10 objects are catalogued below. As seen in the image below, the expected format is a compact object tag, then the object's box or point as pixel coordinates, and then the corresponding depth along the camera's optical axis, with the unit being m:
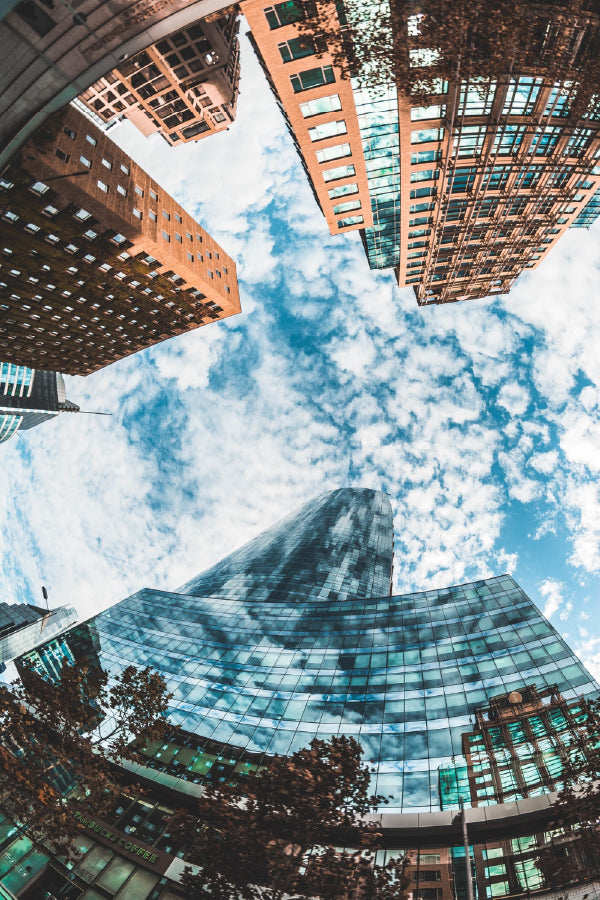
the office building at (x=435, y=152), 27.48
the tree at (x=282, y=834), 13.52
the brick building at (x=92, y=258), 30.86
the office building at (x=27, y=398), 101.44
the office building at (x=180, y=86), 55.25
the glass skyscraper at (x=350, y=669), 27.17
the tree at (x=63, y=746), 17.52
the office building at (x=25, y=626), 107.38
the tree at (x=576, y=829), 15.46
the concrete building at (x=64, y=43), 16.31
